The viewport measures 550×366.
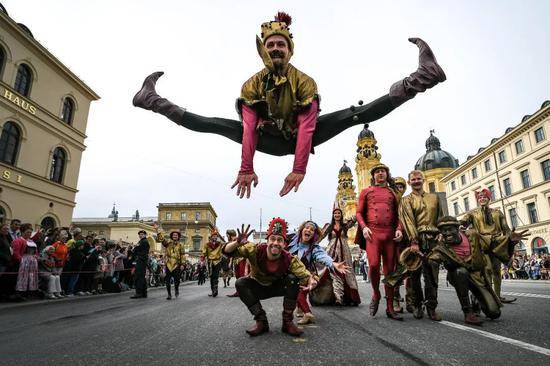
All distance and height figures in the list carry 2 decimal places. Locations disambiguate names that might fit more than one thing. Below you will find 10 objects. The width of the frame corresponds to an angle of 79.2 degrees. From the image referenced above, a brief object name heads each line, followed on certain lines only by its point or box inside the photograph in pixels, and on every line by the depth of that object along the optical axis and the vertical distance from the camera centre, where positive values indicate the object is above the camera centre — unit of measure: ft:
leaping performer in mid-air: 9.75 +4.49
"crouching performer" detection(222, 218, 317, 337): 12.24 -0.41
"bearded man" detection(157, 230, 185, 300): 29.89 +0.35
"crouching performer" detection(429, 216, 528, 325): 12.95 -0.11
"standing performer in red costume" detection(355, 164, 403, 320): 15.17 +1.67
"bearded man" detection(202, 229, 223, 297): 34.53 +0.52
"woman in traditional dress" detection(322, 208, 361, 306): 20.25 +0.46
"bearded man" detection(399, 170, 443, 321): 14.14 +1.38
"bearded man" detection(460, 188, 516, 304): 16.94 +1.78
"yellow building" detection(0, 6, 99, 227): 57.11 +24.55
